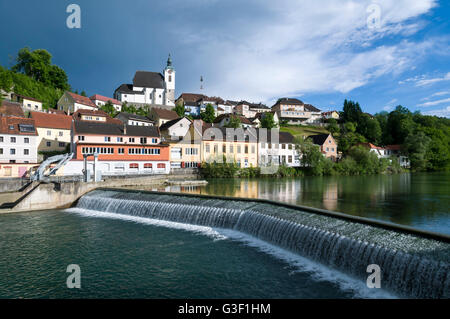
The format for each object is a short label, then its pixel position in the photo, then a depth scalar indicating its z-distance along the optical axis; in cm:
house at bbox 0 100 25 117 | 4647
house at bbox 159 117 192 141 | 5536
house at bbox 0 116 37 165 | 3662
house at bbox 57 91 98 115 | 6500
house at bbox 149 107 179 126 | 7094
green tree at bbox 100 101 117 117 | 7351
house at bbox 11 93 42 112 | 5656
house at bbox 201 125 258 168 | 5109
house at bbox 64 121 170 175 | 3809
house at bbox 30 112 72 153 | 4650
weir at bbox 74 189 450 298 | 802
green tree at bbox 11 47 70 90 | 7244
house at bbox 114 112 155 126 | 6412
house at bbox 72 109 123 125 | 5516
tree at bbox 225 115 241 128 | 6575
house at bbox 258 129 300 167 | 5722
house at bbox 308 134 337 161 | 6994
